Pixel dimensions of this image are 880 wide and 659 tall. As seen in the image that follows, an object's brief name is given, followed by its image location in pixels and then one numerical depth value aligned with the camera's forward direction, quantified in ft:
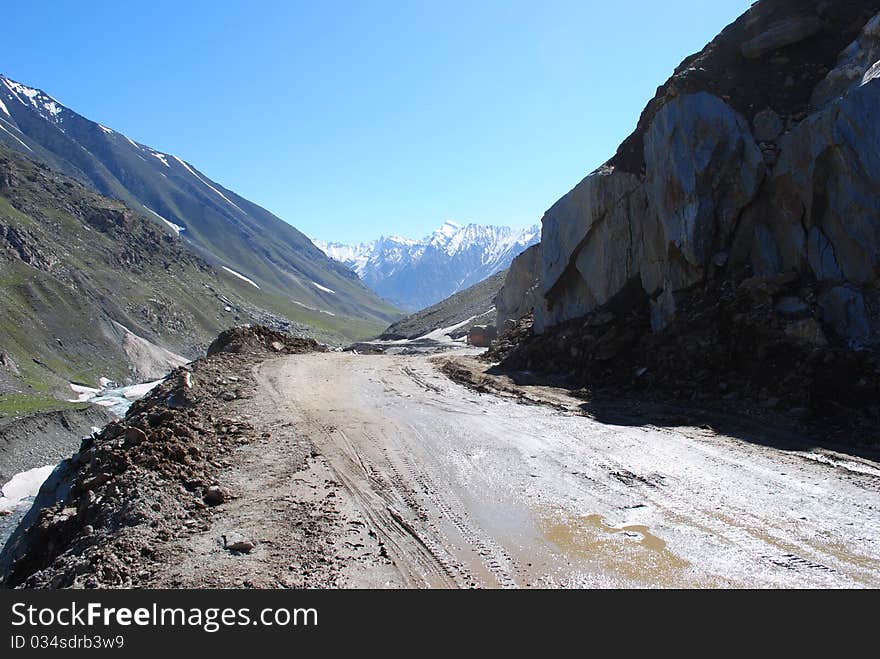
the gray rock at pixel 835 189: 46.11
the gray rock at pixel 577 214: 75.05
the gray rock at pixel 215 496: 28.45
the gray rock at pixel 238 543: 23.08
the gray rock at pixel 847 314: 43.86
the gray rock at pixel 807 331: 44.98
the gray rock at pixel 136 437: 34.78
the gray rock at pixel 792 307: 47.70
